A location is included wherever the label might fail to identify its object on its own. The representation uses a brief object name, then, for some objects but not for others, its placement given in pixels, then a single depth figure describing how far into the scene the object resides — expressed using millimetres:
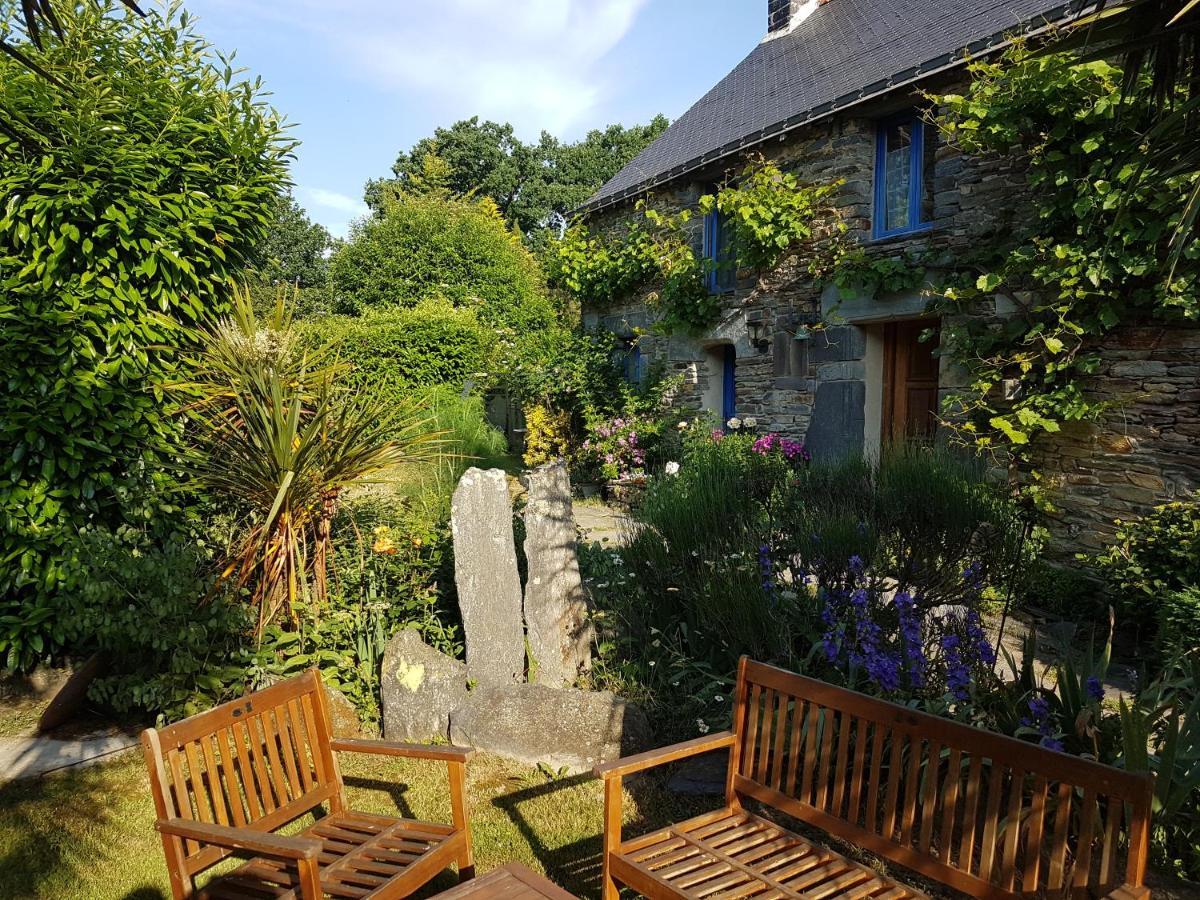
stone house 5285
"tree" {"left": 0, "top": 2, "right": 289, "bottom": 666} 3881
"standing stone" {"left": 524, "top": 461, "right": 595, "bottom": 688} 3930
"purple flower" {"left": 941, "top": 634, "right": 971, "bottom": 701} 2752
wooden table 1952
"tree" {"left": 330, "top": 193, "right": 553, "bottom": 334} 19531
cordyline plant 3699
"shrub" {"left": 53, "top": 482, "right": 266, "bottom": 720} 3439
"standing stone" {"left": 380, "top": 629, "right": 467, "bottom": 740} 3680
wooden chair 2025
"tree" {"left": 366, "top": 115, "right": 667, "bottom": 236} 34219
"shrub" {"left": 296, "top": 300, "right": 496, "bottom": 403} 12977
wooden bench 1751
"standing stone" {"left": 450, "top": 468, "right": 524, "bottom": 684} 3820
